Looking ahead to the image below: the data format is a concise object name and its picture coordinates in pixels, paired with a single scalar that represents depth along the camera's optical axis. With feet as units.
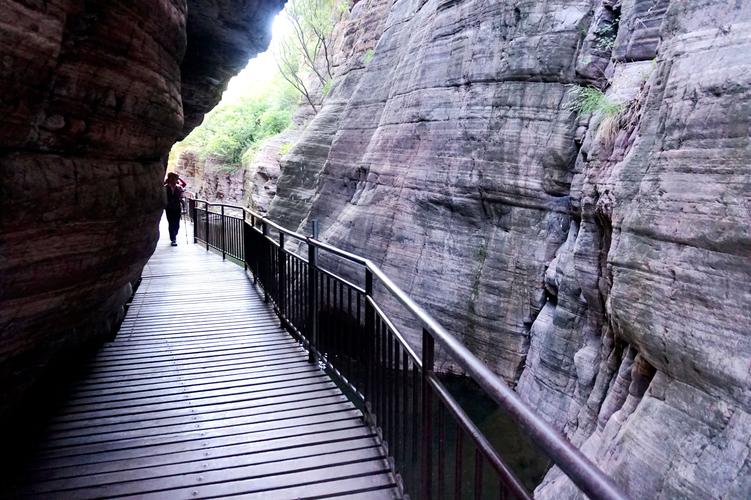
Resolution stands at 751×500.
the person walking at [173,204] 44.11
